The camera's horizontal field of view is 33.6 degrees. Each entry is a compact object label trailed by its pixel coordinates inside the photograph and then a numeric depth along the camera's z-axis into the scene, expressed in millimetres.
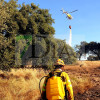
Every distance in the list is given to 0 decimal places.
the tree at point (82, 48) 61241
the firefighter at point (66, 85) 4574
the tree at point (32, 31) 19117
